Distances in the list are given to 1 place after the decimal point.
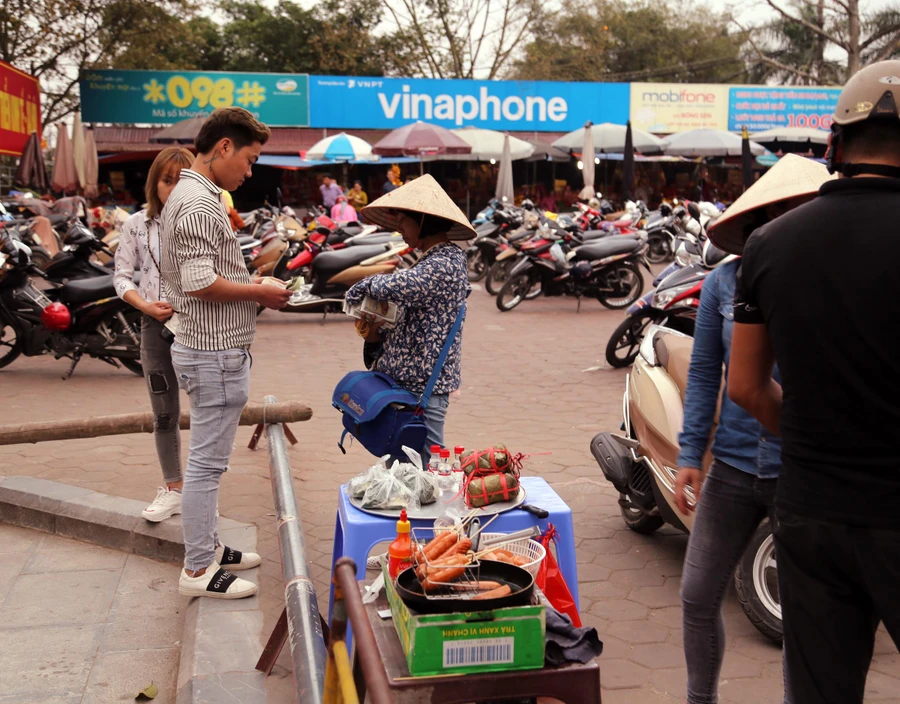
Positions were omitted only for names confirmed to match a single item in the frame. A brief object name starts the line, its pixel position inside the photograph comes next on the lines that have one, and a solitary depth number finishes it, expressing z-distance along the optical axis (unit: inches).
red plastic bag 110.3
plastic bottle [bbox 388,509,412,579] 101.3
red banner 780.0
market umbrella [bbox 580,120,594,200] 791.1
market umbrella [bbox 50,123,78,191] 788.0
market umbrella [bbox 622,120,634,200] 789.9
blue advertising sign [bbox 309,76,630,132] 1000.9
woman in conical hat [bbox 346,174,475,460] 147.8
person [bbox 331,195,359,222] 727.1
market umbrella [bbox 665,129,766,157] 872.3
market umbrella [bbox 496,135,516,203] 756.0
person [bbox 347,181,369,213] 844.0
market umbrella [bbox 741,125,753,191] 530.3
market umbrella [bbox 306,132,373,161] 800.9
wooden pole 187.5
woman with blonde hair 169.2
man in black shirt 69.1
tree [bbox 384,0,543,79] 1418.6
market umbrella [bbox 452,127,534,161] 836.6
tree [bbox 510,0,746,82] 1822.1
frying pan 85.9
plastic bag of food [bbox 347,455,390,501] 126.2
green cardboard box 84.0
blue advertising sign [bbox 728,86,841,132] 1093.8
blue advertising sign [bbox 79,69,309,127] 969.5
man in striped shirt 134.5
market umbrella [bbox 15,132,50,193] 751.7
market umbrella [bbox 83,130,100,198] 829.8
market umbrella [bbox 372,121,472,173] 753.6
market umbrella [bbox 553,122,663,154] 863.7
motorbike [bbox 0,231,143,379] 318.0
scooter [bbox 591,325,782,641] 136.9
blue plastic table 119.5
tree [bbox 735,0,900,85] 1141.1
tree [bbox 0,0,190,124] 1012.5
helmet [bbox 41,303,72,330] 313.1
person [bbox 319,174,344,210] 837.2
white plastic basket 109.2
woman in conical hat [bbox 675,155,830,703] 101.3
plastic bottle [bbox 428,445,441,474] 138.8
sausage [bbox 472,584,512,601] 87.9
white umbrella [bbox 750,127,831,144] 910.4
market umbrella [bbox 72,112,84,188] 812.0
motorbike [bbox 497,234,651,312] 490.3
